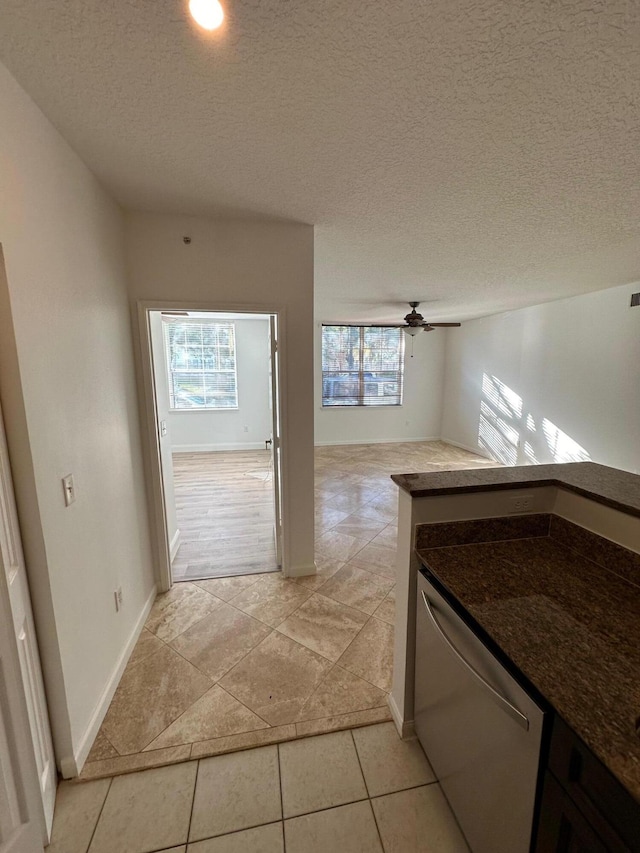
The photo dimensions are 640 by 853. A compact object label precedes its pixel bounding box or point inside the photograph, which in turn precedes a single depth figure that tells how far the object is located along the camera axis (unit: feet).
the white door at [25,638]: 3.65
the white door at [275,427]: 8.16
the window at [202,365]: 21.76
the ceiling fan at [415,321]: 16.07
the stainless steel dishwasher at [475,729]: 2.79
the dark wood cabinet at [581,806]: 2.02
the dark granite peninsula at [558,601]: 2.22
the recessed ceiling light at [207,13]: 2.92
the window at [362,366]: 23.72
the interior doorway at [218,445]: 9.81
